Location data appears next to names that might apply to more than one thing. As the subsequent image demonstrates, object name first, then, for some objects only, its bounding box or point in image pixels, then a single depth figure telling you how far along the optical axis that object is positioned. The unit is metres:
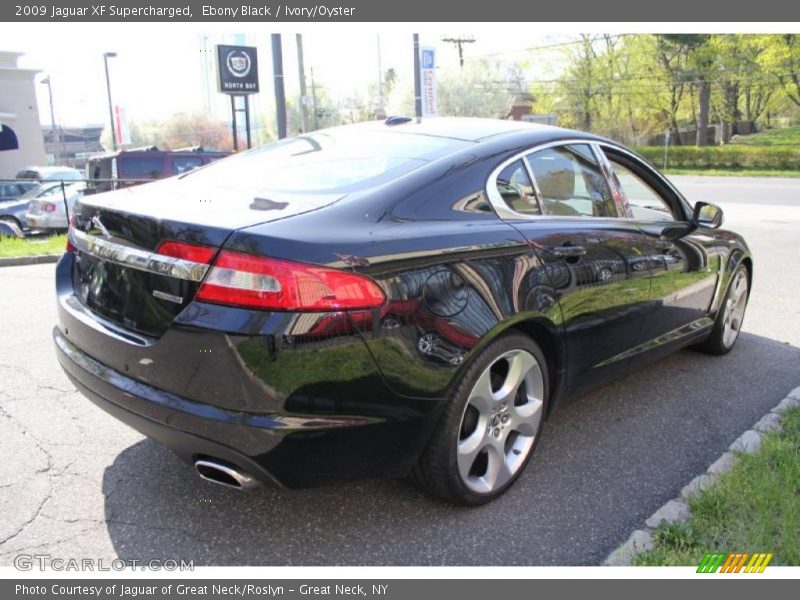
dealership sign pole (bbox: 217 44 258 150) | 17.09
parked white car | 14.01
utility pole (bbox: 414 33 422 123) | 17.04
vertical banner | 17.47
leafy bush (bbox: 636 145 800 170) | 34.56
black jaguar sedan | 2.31
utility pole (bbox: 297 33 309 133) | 21.06
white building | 34.88
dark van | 13.39
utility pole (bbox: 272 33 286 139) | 15.36
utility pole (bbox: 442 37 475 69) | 58.42
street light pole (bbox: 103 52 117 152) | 43.62
